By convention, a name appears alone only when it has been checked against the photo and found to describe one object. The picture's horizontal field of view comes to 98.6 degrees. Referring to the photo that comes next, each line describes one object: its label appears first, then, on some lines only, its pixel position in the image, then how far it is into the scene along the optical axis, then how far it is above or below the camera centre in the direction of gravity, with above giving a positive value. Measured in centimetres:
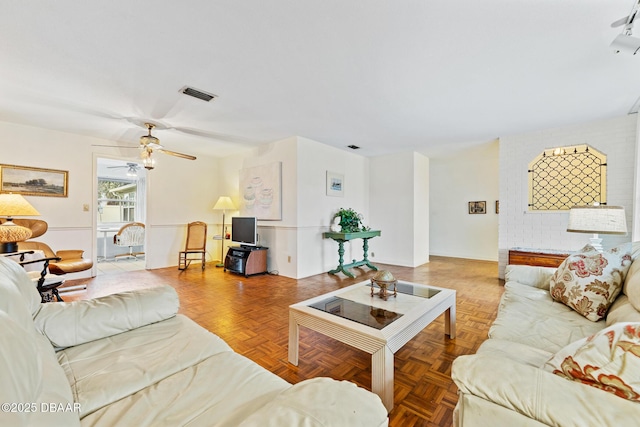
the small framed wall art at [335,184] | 500 +60
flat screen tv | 471 -25
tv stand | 452 -73
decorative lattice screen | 379 +55
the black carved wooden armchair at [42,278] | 254 -59
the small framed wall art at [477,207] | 608 +21
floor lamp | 539 +23
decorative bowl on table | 202 -49
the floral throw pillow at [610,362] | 68 -39
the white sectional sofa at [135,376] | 59 -57
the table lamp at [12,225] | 266 -8
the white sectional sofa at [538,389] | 66 -47
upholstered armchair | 334 -50
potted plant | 481 -8
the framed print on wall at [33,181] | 377 +51
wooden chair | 520 -48
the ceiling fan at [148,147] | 346 +88
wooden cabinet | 359 -55
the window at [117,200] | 736 +45
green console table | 451 -42
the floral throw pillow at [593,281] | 156 -39
